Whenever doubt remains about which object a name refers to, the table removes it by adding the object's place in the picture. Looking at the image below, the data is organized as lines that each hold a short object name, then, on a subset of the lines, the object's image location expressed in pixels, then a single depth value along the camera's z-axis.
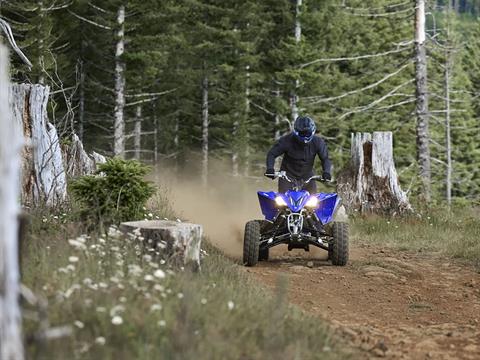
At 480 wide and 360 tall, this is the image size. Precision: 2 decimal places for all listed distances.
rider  23.31
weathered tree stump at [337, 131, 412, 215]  33.16
